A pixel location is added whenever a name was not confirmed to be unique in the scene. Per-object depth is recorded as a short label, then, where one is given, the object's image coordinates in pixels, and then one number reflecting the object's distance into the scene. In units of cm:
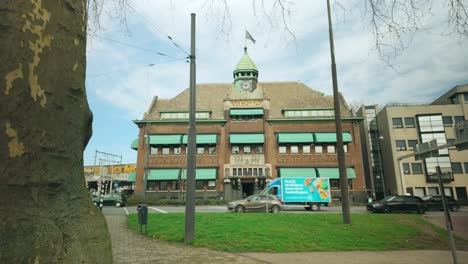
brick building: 3509
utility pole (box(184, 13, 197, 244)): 848
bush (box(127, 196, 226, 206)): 3026
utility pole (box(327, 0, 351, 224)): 1223
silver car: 2056
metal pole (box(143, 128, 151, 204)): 3372
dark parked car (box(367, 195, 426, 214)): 2161
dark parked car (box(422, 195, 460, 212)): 2425
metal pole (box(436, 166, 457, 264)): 626
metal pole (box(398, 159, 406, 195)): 2967
